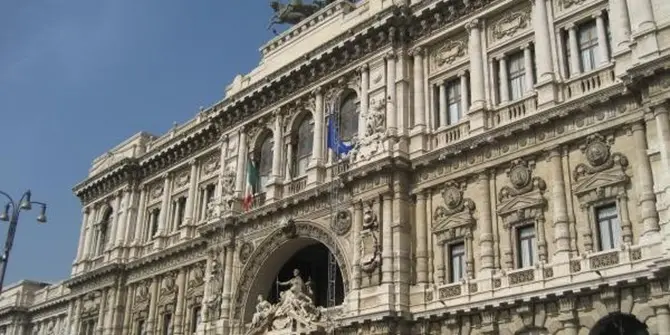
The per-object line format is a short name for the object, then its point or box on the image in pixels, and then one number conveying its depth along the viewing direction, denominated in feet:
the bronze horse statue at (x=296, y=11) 119.44
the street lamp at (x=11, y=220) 70.79
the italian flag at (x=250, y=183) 98.84
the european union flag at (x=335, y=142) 87.34
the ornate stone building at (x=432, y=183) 61.87
